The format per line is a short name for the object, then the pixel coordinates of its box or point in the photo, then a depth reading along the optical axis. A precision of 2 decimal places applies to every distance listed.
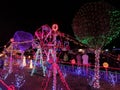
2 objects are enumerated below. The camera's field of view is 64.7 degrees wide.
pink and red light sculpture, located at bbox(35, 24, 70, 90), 6.71
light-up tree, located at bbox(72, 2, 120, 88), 5.18
